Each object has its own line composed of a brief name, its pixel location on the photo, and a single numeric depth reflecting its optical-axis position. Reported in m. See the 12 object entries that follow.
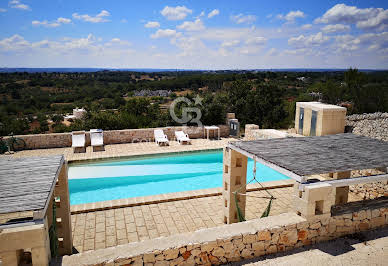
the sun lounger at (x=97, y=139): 12.55
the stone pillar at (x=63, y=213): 4.61
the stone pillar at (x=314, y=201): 3.75
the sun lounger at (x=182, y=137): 13.39
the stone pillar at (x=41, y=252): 2.75
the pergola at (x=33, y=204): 2.70
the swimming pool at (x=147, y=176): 9.51
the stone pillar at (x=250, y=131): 13.57
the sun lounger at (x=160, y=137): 13.20
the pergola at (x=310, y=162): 3.84
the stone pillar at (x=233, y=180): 5.59
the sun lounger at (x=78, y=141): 12.30
